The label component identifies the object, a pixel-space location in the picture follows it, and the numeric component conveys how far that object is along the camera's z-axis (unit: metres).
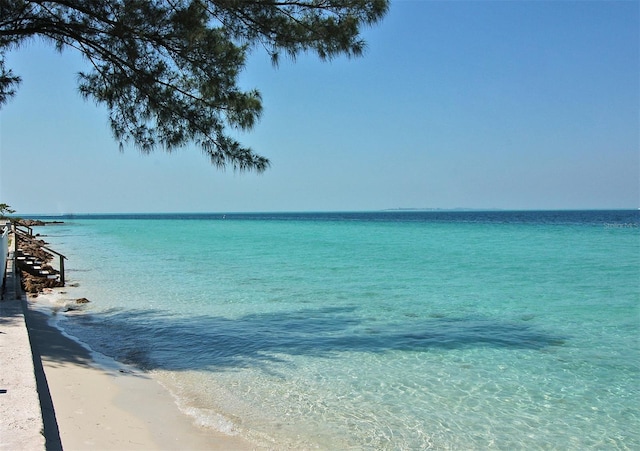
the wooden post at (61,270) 14.68
